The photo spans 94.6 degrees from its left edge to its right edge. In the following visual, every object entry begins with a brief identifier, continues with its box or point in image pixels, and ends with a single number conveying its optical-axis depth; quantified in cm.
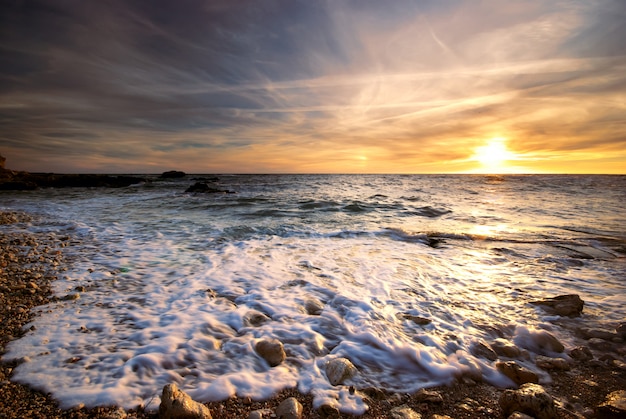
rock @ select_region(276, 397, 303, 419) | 220
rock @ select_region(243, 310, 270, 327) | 370
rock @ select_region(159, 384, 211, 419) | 206
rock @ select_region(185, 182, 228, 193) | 2644
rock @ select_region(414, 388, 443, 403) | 248
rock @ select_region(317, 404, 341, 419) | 228
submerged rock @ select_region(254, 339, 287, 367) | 294
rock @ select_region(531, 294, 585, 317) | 408
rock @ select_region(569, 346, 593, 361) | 312
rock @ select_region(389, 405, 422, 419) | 230
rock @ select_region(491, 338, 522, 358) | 319
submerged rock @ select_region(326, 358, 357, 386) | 268
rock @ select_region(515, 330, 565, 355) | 327
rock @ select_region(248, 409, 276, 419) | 218
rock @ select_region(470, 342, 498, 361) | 313
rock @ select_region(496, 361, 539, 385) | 276
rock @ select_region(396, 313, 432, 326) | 383
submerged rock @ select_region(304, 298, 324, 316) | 407
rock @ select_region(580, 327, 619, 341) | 352
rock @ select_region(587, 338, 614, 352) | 329
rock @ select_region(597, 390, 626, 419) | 227
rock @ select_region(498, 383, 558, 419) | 225
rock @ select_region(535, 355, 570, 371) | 295
